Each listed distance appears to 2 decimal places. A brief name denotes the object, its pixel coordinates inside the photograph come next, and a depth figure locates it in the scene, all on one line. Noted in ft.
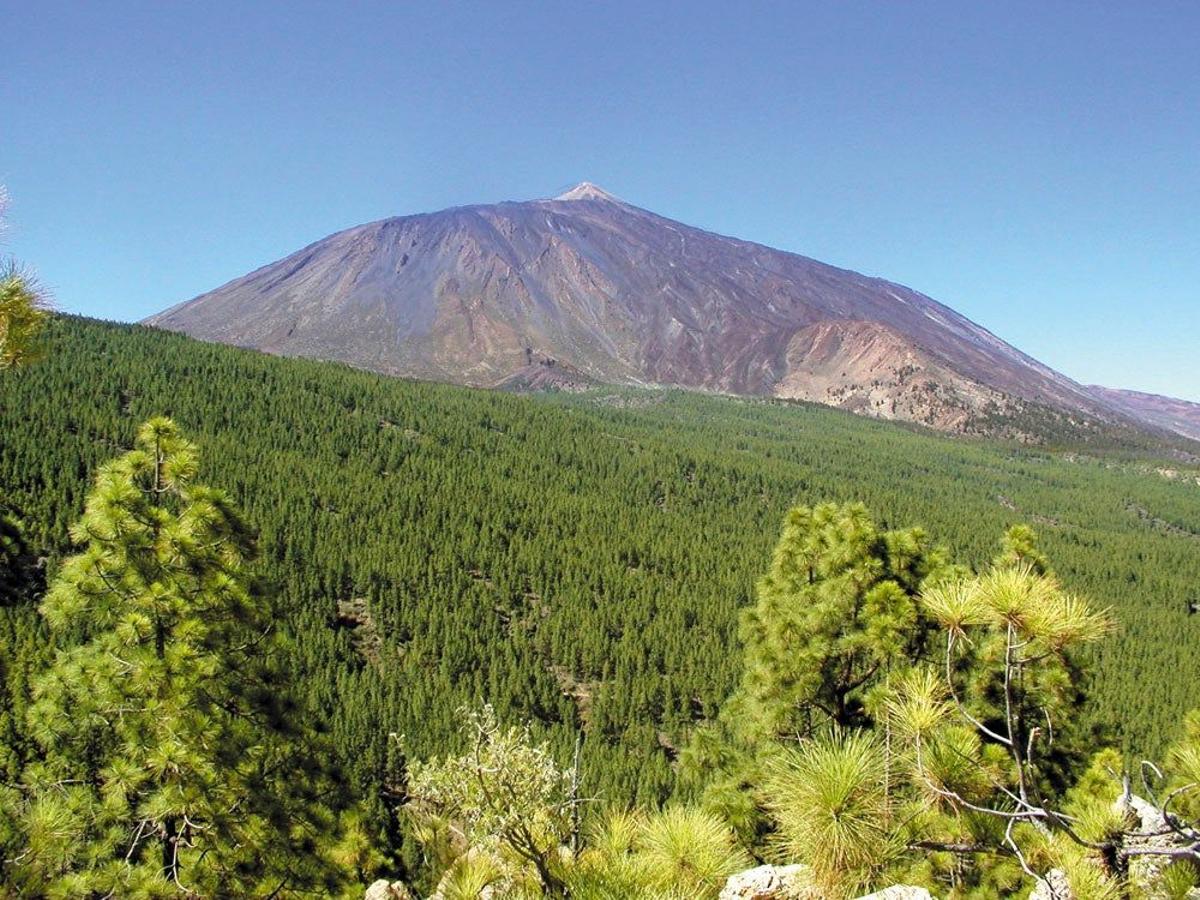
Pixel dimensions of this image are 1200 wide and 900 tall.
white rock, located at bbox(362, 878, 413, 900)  37.65
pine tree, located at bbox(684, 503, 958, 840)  33.78
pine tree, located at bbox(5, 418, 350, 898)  25.12
